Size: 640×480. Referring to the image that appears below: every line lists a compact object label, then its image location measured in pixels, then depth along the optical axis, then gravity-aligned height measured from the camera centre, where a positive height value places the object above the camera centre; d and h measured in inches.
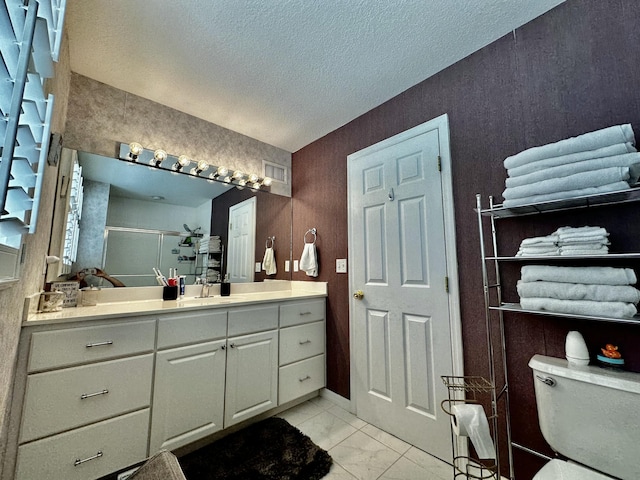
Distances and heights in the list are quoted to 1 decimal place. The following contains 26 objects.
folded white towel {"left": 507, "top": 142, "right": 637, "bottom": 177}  39.3 +17.2
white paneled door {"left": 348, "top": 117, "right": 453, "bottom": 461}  64.7 -5.4
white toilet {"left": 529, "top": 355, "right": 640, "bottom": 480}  35.9 -22.0
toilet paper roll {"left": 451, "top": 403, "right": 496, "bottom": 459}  45.7 -27.5
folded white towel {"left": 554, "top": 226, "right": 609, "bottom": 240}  40.8 +5.5
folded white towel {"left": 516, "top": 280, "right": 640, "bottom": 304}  37.9 -3.6
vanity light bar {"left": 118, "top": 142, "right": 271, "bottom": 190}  74.6 +33.0
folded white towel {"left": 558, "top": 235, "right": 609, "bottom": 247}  40.7 +4.2
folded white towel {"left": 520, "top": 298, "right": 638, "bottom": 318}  37.5 -5.8
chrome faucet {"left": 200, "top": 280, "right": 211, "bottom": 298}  85.2 -6.2
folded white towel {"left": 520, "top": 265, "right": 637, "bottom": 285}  38.2 -1.0
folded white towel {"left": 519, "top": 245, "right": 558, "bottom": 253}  44.2 +3.4
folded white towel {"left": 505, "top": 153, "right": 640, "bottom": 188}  38.4 +15.3
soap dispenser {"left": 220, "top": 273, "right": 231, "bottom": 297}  89.8 -5.9
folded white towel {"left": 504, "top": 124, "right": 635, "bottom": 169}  39.2 +19.2
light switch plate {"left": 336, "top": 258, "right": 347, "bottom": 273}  88.0 +1.5
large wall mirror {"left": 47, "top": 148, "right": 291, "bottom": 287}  65.7 +13.5
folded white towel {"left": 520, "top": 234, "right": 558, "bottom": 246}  44.3 +4.7
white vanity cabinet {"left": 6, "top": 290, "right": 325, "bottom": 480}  45.6 -23.4
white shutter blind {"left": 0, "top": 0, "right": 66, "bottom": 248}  19.0 +14.6
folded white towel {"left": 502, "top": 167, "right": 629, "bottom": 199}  38.7 +13.3
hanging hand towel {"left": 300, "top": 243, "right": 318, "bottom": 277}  96.2 +3.3
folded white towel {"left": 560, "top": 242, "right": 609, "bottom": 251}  40.7 +3.5
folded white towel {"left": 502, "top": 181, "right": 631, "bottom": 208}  38.8 +11.6
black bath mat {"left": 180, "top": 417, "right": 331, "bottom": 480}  56.6 -42.5
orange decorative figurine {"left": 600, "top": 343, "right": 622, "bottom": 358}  41.1 -12.9
